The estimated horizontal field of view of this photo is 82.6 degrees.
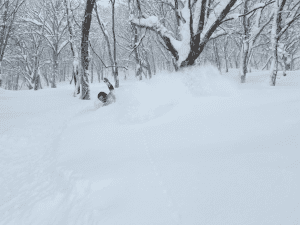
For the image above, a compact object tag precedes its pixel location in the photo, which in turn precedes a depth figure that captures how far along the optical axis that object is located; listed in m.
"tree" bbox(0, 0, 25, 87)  7.73
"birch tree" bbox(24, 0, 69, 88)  13.86
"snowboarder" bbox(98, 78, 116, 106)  5.58
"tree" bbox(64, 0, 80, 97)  8.45
